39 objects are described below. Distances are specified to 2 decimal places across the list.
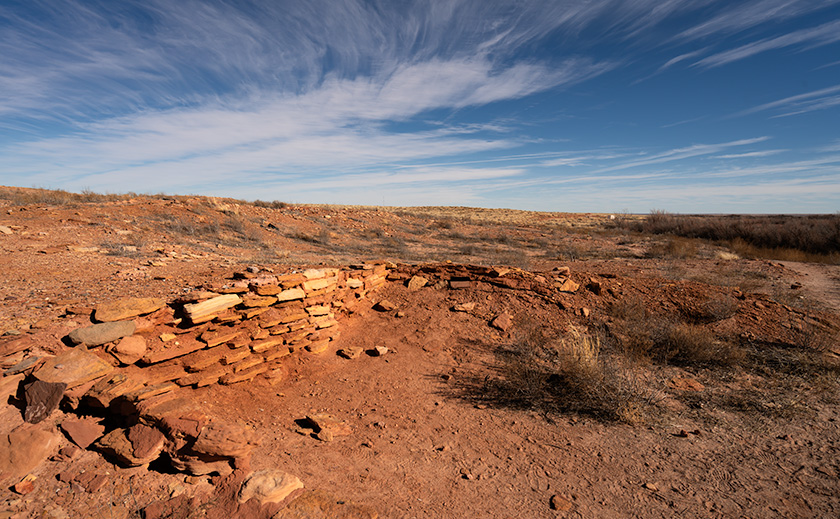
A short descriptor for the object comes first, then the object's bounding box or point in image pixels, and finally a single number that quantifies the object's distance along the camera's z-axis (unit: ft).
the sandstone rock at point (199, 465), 10.00
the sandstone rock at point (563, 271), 27.96
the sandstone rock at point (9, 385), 10.92
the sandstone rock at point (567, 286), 25.72
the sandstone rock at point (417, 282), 26.25
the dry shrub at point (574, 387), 14.82
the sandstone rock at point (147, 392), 11.63
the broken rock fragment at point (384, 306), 24.17
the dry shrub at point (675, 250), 51.31
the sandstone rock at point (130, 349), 13.48
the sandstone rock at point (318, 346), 19.19
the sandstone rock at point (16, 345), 11.94
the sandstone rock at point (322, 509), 9.01
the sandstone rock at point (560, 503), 10.17
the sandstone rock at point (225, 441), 9.89
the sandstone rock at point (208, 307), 15.51
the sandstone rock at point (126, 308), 14.38
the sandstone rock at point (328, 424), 13.38
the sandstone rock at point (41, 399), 10.77
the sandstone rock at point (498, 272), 26.63
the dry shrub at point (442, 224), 83.48
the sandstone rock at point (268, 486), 9.27
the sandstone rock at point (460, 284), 26.27
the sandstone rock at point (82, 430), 10.57
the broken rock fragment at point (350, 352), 19.40
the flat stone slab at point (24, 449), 9.44
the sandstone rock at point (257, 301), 17.39
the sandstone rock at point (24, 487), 9.05
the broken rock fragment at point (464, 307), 24.04
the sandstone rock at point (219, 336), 15.71
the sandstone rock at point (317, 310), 20.04
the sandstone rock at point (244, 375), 15.47
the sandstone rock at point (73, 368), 11.50
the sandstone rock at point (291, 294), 18.71
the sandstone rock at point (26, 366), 11.28
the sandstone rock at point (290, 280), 19.22
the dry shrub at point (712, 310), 22.88
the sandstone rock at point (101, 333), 13.10
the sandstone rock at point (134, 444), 10.10
